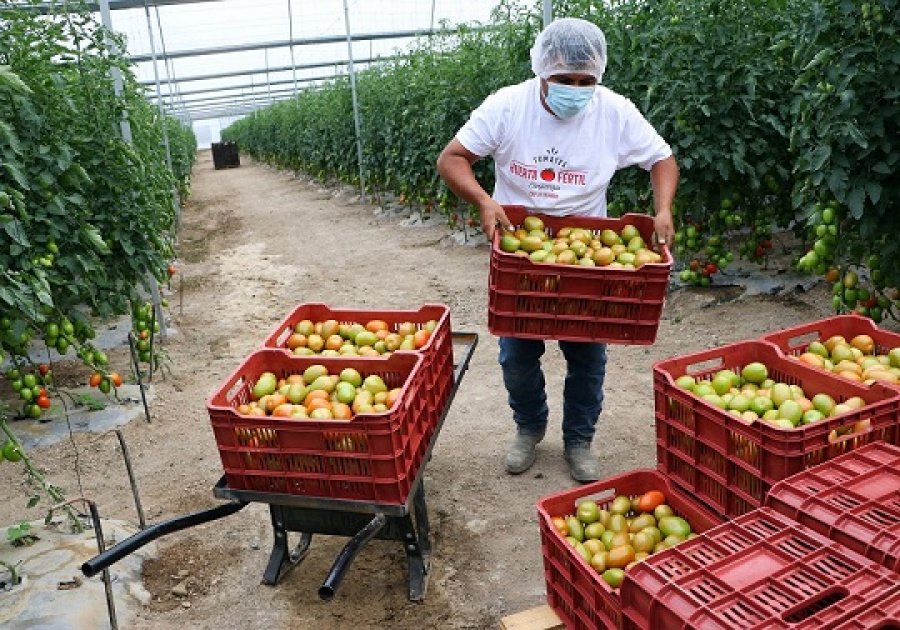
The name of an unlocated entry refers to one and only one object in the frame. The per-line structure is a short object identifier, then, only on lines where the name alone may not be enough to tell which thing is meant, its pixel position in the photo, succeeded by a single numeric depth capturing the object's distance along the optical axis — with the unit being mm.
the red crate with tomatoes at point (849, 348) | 2557
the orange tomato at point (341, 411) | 2576
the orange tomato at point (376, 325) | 3344
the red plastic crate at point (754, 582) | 1538
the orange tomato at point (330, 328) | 3297
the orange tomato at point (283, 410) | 2584
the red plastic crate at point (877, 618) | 1471
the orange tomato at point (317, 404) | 2635
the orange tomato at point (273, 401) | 2688
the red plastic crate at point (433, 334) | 2953
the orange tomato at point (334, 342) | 3221
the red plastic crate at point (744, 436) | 2143
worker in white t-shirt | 3074
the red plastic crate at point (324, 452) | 2432
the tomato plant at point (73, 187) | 4109
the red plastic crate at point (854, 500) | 1707
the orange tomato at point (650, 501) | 2521
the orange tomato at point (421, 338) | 3084
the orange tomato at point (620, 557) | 2242
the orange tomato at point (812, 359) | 2666
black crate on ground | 32531
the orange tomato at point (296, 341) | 3236
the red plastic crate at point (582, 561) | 2059
